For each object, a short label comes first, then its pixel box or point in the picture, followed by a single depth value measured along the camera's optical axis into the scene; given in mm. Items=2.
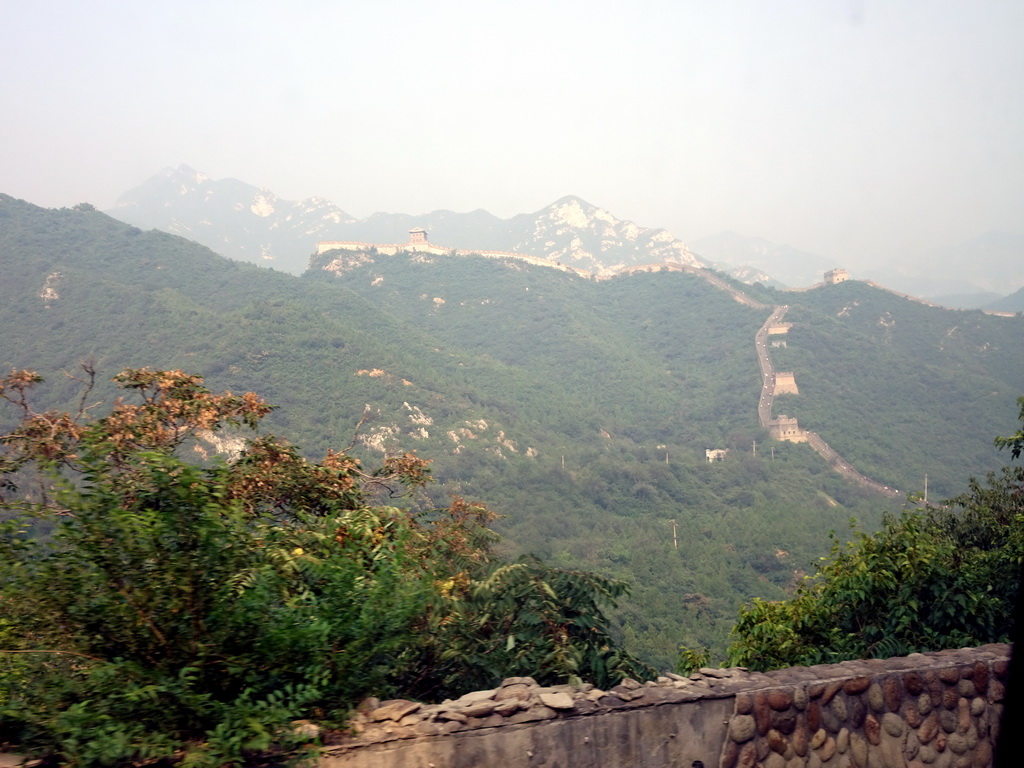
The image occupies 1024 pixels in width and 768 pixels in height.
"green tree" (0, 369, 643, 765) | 2957
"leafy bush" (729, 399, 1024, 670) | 5680
